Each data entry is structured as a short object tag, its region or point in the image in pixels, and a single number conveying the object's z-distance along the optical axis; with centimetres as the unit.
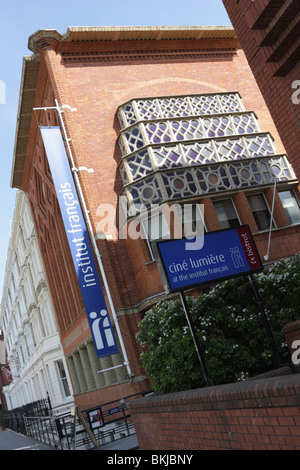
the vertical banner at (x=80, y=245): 1692
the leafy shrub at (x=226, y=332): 792
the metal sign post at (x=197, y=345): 716
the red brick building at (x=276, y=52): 730
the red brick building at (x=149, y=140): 1755
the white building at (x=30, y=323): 3081
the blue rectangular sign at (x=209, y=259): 725
